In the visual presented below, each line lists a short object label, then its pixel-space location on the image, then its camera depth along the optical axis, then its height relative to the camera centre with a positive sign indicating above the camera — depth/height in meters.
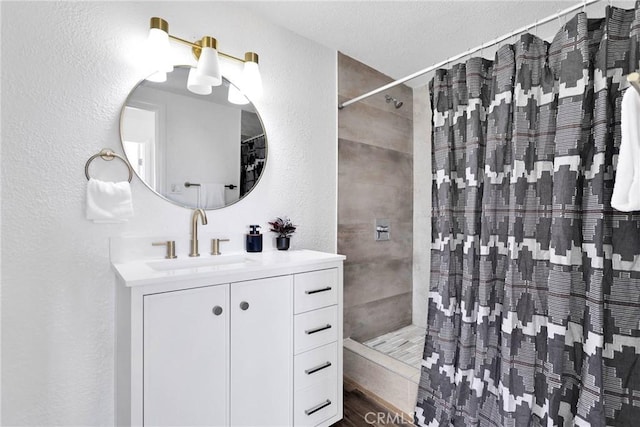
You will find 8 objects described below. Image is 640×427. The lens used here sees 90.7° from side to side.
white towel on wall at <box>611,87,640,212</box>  1.04 +0.19
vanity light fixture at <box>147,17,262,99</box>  1.44 +0.74
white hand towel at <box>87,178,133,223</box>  1.35 +0.05
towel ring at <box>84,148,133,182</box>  1.36 +0.25
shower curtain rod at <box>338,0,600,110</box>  1.19 +0.77
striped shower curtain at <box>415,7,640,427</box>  1.17 -0.12
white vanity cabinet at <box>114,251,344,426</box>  1.16 -0.56
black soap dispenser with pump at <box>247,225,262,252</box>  1.80 -0.16
